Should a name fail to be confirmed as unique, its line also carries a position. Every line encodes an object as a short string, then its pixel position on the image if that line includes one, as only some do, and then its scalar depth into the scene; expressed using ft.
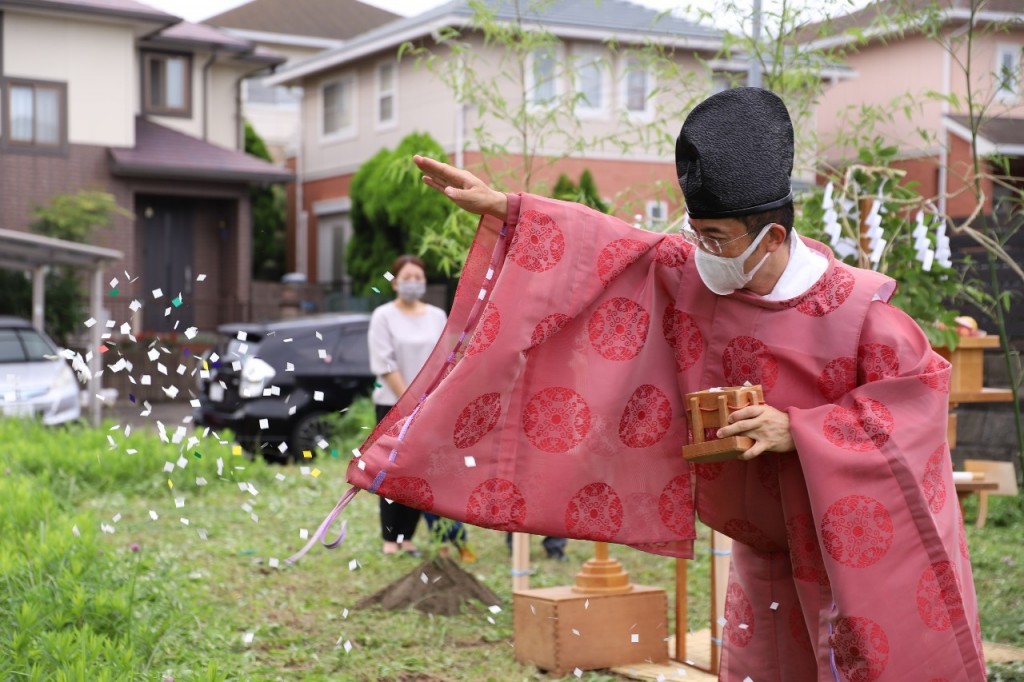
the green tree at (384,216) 72.28
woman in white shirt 24.93
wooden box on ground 17.46
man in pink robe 9.84
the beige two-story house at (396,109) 74.79
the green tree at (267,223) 95.25
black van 40.52
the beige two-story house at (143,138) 74.33
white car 43.83
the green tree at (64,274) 67.67
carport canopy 50.55
